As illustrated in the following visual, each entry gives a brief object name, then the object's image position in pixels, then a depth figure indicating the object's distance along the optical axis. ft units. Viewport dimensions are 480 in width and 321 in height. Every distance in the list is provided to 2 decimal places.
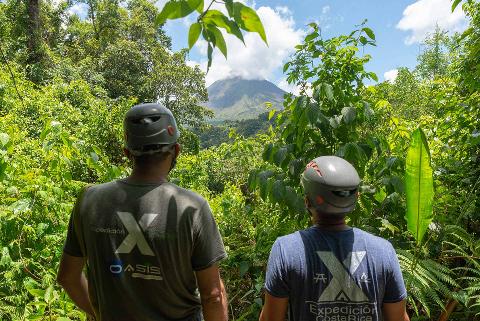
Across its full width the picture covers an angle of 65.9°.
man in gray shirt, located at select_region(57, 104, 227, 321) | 5.09
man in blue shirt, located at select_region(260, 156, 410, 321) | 5.20
